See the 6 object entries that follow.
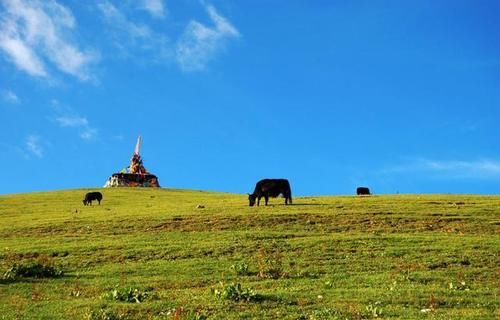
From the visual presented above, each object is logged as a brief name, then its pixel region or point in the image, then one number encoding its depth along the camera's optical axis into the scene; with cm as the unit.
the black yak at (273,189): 5203
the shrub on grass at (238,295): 1805
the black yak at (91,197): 6806
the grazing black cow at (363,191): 7206
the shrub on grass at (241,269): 2435
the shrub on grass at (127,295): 1862
